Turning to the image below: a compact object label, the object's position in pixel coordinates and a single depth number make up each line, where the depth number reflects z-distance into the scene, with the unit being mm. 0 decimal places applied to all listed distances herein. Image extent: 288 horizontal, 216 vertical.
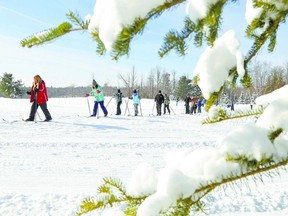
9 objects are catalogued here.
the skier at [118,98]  19344
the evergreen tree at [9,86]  62688
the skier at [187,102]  27398
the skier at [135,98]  20469
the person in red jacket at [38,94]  12106
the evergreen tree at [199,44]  1229
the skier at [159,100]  21609
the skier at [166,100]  25219
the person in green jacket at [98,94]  15758
